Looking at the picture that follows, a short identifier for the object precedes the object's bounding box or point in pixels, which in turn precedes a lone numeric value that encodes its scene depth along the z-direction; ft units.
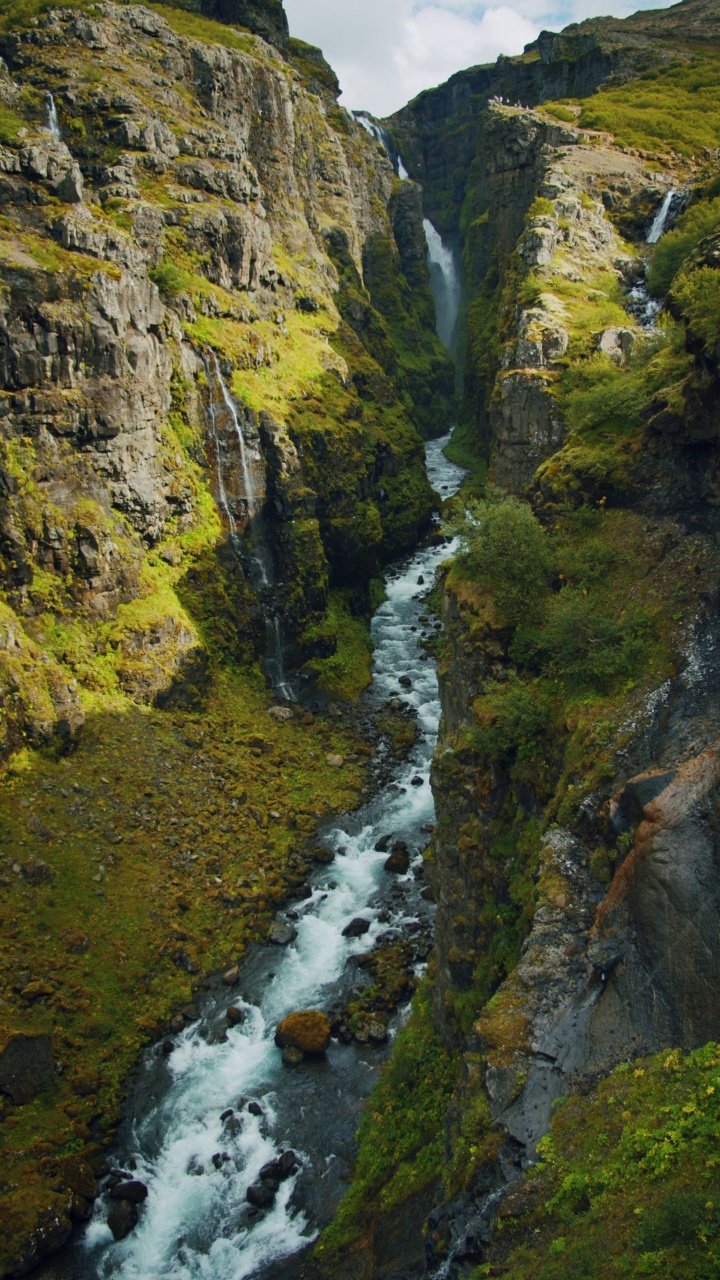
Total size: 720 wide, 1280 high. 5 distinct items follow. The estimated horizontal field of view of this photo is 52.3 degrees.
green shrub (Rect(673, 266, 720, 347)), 48.96
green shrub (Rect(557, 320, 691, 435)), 66.28
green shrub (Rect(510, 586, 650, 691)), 49.47
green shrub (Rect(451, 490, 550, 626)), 60.18
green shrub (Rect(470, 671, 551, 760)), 51.80
